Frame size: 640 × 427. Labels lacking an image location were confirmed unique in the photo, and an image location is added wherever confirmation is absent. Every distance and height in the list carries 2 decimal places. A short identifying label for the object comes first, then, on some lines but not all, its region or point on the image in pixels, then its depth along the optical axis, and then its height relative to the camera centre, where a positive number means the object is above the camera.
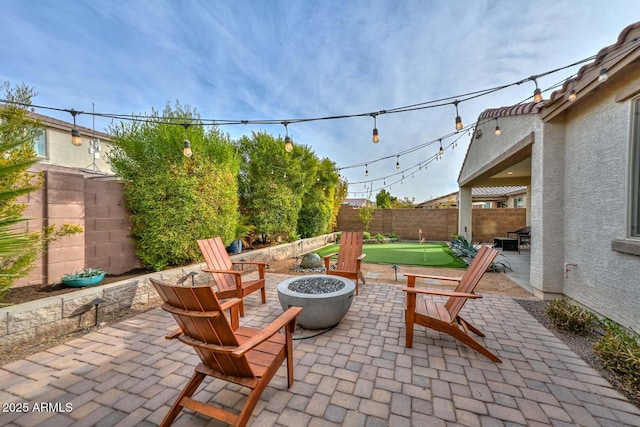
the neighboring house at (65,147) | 8.46 +2.31
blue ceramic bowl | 3.28 -0.94
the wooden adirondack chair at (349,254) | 4.31 -0.73
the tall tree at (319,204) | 9.82 +0.38
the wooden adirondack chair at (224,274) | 3.28 -0.86
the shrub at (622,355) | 1.86 -1.15
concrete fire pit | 2.70 -0.97
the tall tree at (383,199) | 19.59 +1.14
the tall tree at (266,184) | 7.34 +0.86
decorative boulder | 5.91 -1.16
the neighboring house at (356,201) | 34.48 +1.71
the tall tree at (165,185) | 4.16 +0.47
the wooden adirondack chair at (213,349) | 1.37 -0.78
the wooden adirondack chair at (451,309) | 2.30 -1.00
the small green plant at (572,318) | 2.71 -1.15
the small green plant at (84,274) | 3.35 -0.87
